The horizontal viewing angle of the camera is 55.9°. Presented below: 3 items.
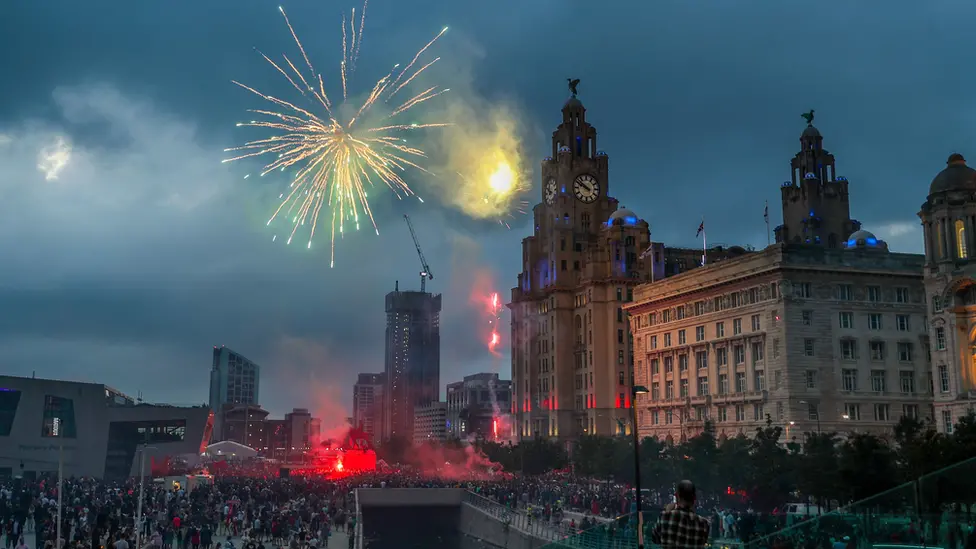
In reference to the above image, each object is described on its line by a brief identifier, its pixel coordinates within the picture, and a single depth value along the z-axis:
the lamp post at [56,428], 91.93
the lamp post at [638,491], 19.17
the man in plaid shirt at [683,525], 9.18
